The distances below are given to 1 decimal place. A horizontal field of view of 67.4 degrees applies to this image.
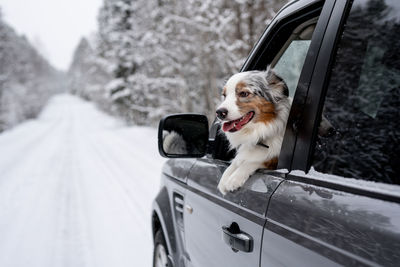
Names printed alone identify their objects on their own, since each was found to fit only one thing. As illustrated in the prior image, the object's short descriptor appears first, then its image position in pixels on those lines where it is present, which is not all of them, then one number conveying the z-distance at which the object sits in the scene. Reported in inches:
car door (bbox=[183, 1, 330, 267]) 57.7
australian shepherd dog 67.9
